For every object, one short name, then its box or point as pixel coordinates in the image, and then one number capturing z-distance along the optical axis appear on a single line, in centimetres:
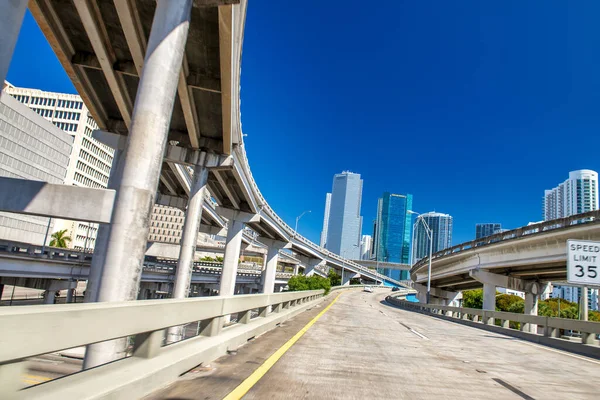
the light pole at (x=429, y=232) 4292
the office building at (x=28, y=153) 7269
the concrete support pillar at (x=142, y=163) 839
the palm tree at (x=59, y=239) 9269
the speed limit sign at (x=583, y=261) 1179
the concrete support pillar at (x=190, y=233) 2522
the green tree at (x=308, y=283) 4784
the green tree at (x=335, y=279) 12111
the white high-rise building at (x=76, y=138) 10756
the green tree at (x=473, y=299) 7650
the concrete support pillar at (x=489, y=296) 3497
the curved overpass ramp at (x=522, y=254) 2336
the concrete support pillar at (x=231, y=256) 3816
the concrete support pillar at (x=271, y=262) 5788
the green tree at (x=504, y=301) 7610
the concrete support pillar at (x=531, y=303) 3628
